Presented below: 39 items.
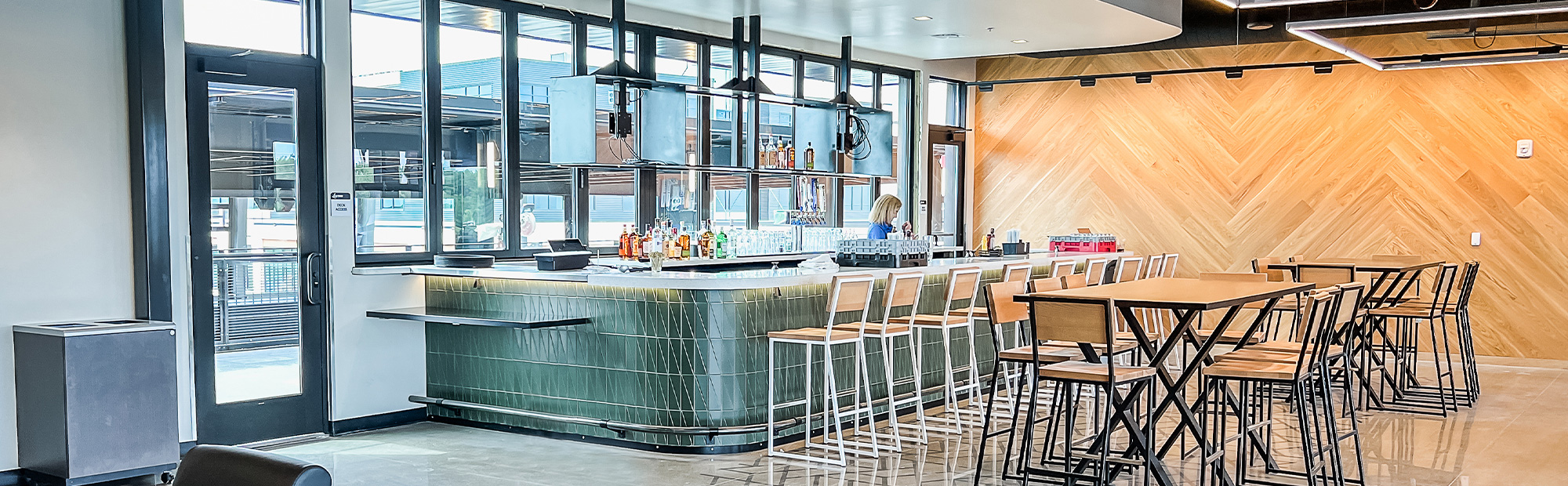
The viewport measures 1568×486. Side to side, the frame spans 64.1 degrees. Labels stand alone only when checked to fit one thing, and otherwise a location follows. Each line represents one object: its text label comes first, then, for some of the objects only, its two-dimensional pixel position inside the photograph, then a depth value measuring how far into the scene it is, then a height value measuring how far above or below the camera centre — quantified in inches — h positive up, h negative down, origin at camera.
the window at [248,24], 248.1 +35.4
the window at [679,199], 358.3 -0.7
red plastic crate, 388.2 -15.5
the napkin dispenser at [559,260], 262.7 -13.4
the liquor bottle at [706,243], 322.7 -11.9
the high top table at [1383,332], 297.4 -33.6
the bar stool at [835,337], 231.6 -26.4
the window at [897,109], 454.3 +31.9
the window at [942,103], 477.1 +36.3
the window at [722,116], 376.5 +24.4
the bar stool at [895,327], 244.1 -25.4
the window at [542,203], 317.7 -1.6
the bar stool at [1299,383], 199.5 -31.7
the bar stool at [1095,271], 289.1 -17.4
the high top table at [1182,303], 191.5 -16.2
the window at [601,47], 338.6 +41.0
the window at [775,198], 404.5 -0.5
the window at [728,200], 380.2 -1.0
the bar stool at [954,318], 260.1 -25.9
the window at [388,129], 278.8 +15.3
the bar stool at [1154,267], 340.2 -19.4
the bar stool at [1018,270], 279.9 -16.7
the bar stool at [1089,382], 189.5 -28.7
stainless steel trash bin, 212.4 -35.3
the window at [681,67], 355.6 +37.4
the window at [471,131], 297.3 +16.0
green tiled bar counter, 245.6 -31.2
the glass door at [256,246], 249.9 -10.1
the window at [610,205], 337.7 -2.1
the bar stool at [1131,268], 335.0 -19.4
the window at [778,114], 393.4 +26.4
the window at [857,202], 442.3 -2.0
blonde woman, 340.2 -4.6
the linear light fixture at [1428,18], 272.8 +41.2
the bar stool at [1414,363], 306.7 -42.2
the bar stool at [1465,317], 317.4 -31.1
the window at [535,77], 315.6 +30.4
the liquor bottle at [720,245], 327.9 -12.7
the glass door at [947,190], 484.7 +2.4
